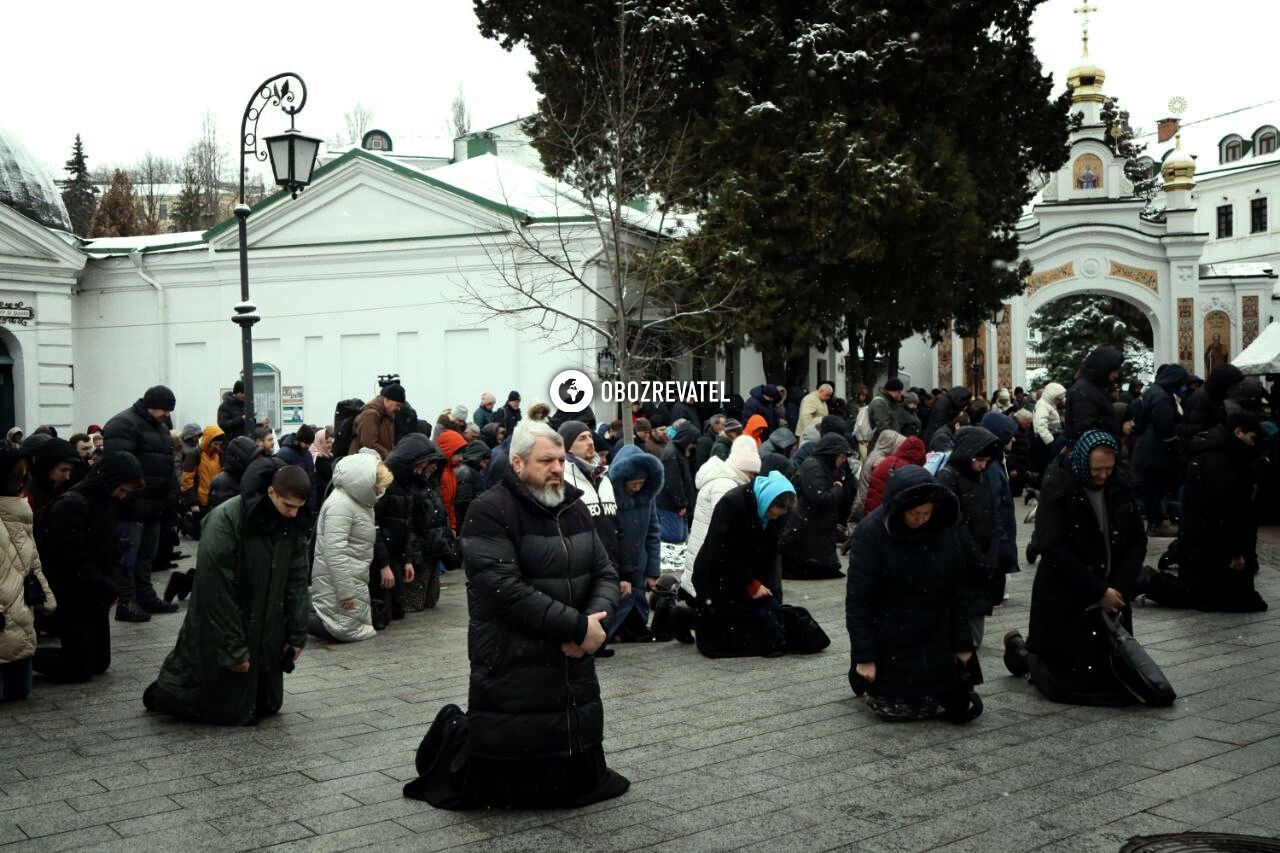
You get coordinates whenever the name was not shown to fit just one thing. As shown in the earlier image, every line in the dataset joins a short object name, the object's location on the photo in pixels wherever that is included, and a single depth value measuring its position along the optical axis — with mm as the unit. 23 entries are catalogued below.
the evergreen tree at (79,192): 66312
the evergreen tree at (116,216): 60144
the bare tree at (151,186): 66650
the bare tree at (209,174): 61188
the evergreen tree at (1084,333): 53219
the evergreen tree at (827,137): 23266
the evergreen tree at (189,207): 60250
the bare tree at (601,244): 22000
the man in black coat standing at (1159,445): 14977
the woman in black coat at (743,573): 8906
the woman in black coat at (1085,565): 7562
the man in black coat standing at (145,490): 11281
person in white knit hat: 9109
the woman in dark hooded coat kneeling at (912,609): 7113
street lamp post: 14358
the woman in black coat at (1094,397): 11383
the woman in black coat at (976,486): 8789
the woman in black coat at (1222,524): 10484
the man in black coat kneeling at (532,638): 5492
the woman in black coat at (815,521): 13328
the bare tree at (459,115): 62844
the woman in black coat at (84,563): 8484
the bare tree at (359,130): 59781
